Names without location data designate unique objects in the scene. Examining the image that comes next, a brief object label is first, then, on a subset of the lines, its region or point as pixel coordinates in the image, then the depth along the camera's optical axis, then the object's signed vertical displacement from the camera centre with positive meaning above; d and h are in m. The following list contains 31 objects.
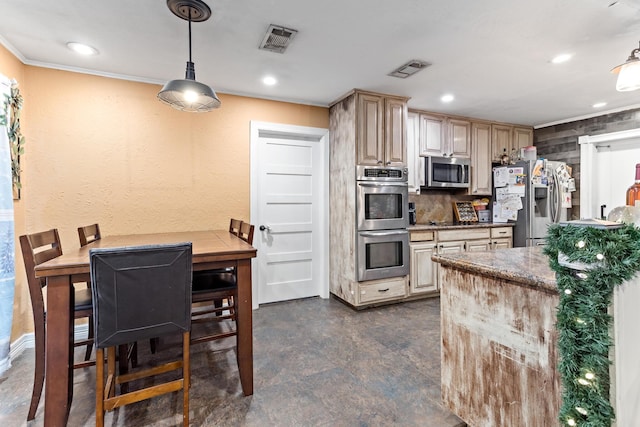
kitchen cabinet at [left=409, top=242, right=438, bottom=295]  3.62 -0.74
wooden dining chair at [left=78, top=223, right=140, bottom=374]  1.85 -0.86
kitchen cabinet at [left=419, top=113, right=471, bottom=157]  4.04 +1.01
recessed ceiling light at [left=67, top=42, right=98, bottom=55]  2.31 +1.29
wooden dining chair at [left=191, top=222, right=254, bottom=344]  2.08 -0.56
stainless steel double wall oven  3.34 -0.14
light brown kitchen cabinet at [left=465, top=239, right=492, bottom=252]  3.90 -0.48
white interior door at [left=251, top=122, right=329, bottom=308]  3.54 +0.00
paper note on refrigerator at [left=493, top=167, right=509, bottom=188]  4.30 +0.46
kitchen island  0.87 -0.54
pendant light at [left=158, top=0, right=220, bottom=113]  1.83 +0.78
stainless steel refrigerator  4.02 +0.05
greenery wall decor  2.29 +0.66
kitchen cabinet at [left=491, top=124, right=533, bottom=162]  4.51 +1.08
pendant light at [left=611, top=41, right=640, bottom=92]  1.95 +0.87
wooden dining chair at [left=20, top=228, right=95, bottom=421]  1.58 -0.53
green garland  0.84 -0.31
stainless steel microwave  4.03 +0.51
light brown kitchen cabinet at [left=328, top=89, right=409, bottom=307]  3.33 +0.60
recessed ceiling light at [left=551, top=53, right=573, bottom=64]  2.52 +1.28
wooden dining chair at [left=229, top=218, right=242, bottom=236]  2.99 -0.16
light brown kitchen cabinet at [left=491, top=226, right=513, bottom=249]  4.06 -0.40
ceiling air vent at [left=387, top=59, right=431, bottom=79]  2.66 +1.30
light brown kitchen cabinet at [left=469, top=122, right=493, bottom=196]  4.35 +0.72
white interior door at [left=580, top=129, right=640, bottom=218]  4.03 +0.48
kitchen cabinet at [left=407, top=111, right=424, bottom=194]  3.93 +0.69
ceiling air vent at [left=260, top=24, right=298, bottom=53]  2.12 +1.28
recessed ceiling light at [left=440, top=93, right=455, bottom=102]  3.46 +1.31
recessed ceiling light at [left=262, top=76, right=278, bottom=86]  2.95 +1.30
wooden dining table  1.51 -0.54
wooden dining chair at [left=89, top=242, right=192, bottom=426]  1.42 -0.44
